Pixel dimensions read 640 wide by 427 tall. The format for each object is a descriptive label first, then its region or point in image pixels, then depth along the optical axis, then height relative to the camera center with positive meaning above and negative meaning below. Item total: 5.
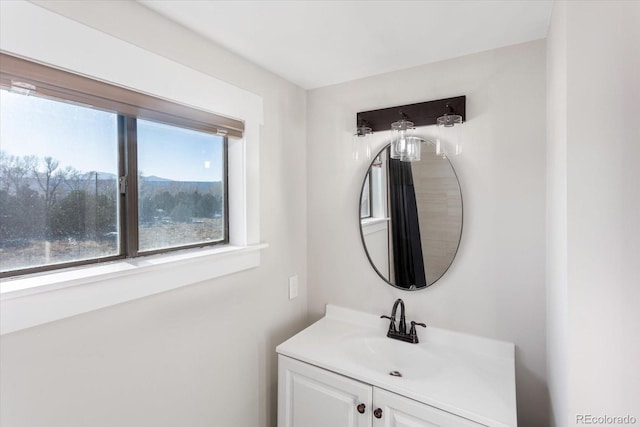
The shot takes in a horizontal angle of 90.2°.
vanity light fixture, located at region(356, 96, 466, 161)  1.54 +0.46
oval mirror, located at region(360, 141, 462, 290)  1.59 -0.05
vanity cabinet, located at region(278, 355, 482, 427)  1.20 -0.81
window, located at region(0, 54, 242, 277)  0.94 +0.14
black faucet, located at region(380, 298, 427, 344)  1.63 -0.63
